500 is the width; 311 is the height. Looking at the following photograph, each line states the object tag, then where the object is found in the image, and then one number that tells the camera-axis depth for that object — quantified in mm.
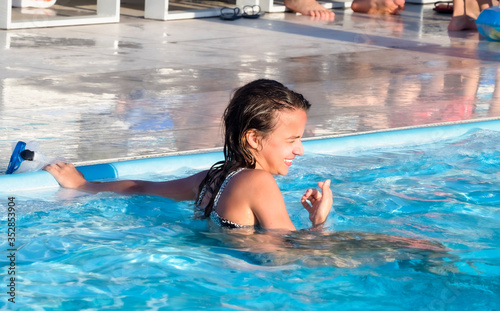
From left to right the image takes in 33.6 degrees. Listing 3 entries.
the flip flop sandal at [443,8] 13703
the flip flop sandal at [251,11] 11930
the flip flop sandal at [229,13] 11656
